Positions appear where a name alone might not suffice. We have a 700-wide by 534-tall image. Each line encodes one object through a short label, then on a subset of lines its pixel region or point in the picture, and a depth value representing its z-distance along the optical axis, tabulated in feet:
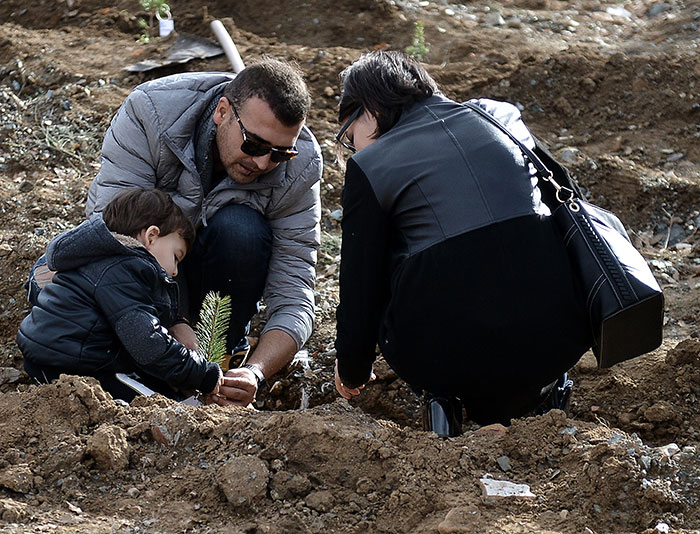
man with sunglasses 23.53
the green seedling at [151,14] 48.37
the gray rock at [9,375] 26.63
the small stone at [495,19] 55.06
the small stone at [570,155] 39.60
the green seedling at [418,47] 45.65
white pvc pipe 38.04
